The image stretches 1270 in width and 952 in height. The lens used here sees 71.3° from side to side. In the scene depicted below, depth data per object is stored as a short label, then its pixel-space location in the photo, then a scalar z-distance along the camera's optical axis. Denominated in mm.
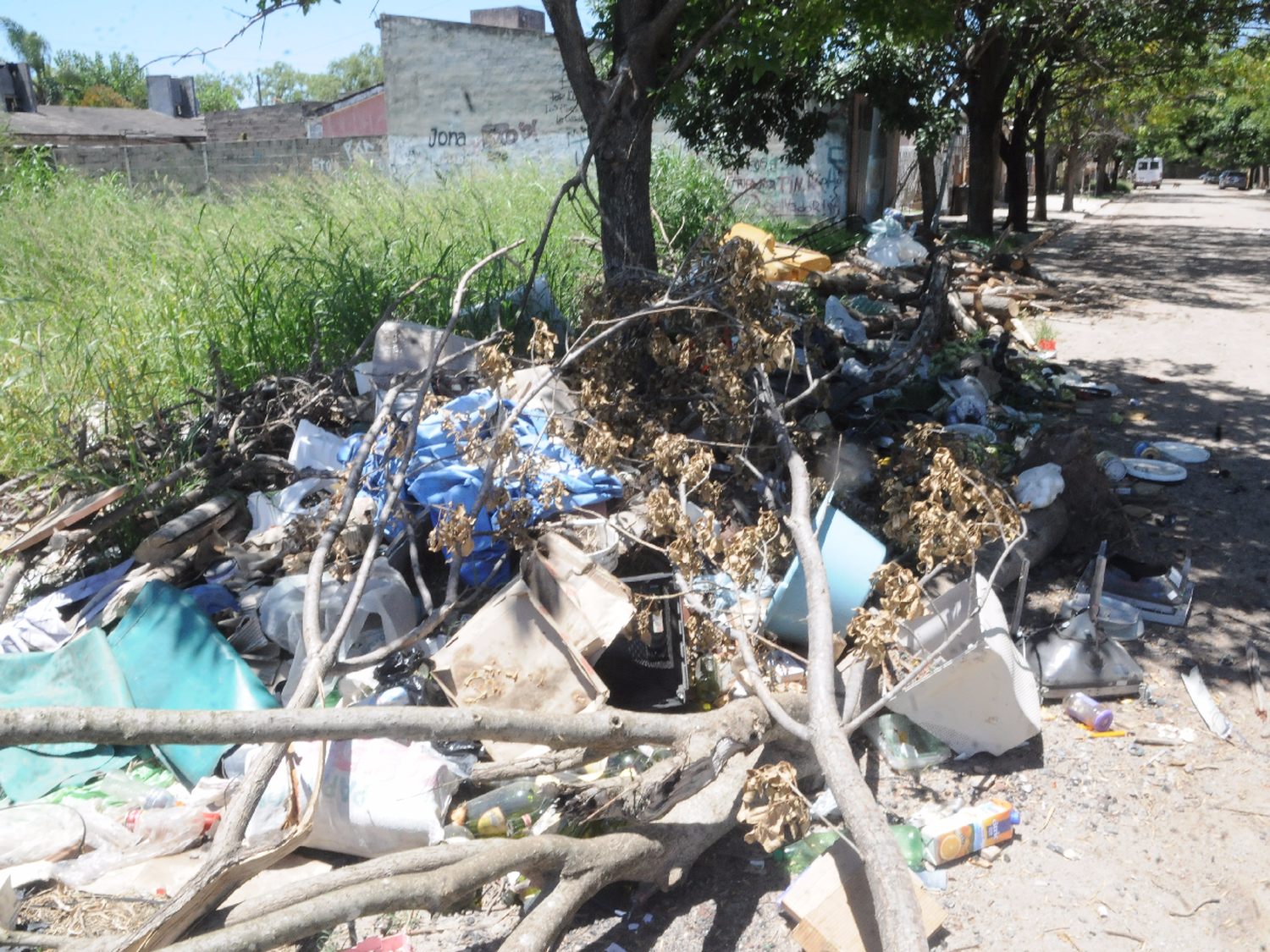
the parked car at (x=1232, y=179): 49022
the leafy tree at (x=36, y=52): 48928
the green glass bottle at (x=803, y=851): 2510
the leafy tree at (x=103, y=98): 49750
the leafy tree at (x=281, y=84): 69125
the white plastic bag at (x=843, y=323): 7020
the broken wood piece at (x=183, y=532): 3504
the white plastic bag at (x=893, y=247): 9773
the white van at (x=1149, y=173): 49344
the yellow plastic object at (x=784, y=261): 7570
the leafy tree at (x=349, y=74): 70062
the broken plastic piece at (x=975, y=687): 2760
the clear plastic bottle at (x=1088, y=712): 3033
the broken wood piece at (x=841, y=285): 8578
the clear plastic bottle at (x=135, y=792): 2705
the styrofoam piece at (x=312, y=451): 4090
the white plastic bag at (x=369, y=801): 2541
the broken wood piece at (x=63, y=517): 3475
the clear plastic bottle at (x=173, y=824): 2600
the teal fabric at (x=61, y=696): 2848
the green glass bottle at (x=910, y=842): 2502
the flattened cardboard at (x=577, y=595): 2971
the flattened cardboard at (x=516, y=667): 2838
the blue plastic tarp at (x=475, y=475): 3371
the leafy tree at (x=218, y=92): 62594
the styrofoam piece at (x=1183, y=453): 5172
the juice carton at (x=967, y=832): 2480
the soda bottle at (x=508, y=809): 2572
